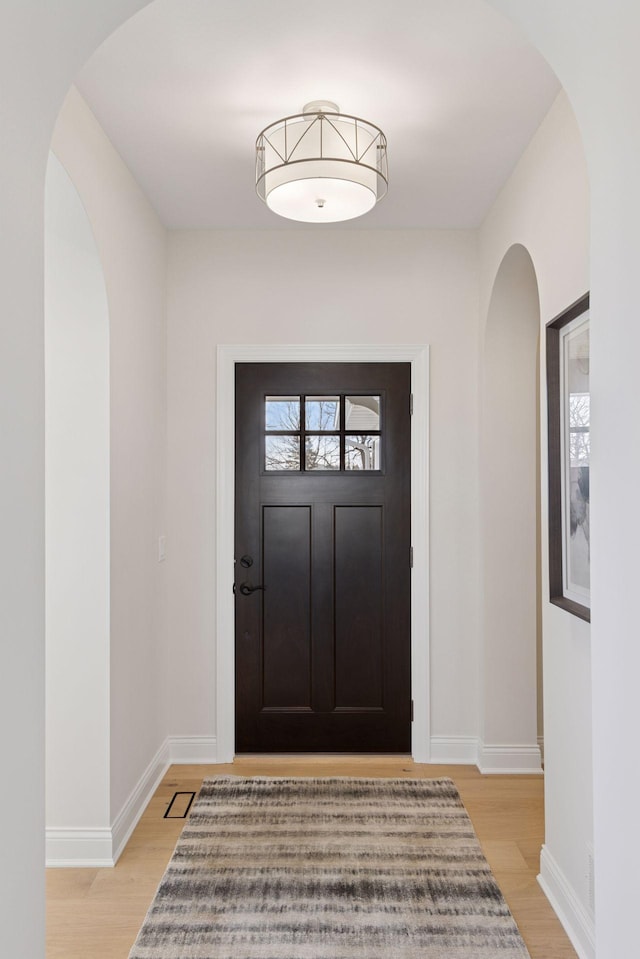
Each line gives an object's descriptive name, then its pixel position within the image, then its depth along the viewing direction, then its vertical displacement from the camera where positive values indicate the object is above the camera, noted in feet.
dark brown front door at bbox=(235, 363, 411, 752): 12.21 -1.56
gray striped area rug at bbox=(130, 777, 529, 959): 7.07 -4.37
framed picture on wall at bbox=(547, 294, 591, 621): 7.16 +0.33
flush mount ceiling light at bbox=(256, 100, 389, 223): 7.77 +3.52
